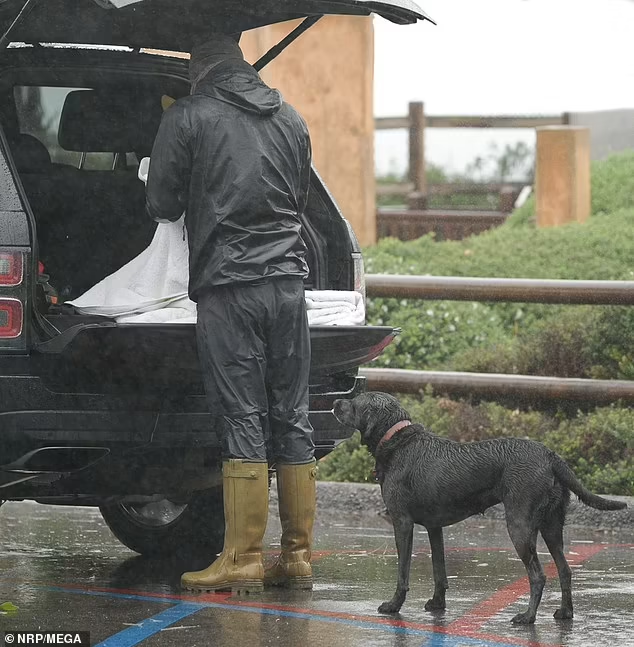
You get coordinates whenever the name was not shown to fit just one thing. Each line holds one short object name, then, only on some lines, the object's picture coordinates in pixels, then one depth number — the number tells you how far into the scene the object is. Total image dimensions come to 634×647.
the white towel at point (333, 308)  12.80
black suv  11.40
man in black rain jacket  11.87
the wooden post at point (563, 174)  29.48
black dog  11.07
